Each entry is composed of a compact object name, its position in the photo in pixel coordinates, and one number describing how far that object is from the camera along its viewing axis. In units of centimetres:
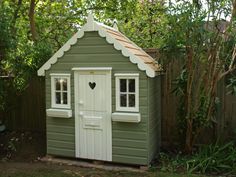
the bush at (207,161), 518
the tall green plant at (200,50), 521
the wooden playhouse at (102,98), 523
